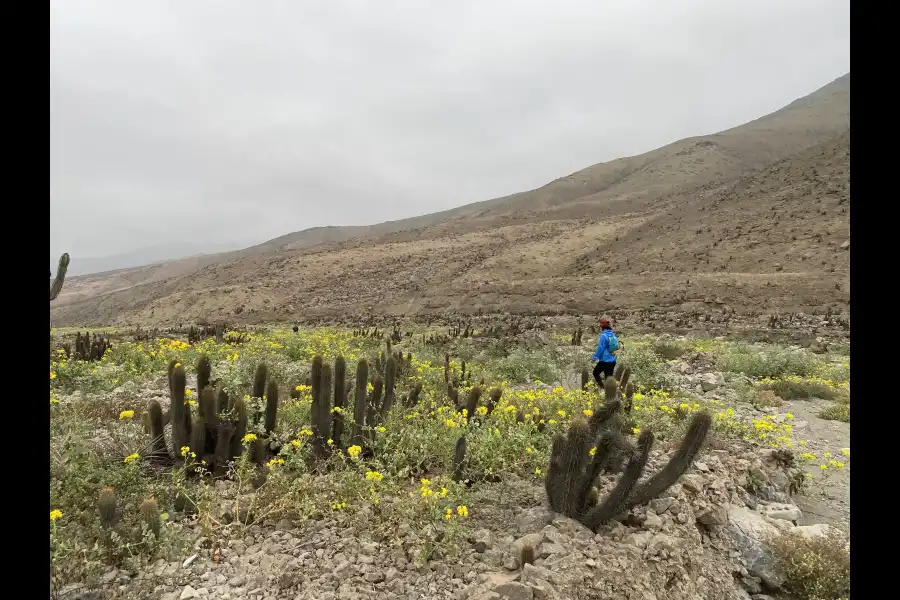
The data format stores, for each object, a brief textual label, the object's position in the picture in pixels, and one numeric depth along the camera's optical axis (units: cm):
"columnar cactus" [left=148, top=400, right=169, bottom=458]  417
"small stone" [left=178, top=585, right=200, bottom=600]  270
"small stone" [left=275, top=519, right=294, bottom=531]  343
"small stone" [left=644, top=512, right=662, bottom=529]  383
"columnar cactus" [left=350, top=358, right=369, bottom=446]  479
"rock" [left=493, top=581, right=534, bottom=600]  285
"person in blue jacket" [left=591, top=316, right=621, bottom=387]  830
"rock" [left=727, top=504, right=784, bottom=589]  390
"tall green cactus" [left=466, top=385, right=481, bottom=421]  564
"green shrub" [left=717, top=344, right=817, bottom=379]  1051
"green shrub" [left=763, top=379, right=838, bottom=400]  878
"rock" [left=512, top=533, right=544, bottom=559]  330
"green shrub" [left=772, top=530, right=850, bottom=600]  358
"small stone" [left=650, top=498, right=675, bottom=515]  407
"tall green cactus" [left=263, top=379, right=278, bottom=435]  462
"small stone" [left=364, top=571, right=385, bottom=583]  297
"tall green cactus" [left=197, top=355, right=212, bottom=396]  494
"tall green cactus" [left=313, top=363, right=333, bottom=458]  460
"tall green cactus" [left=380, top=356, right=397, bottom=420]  547
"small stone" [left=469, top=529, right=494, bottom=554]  337
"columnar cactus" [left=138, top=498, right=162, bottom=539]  299
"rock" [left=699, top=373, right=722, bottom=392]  928
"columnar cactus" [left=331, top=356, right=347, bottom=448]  488
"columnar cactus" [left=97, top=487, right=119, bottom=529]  294
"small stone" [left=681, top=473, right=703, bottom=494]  445
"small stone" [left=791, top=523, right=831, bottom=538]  425
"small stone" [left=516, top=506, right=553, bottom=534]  369
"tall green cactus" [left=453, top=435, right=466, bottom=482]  430
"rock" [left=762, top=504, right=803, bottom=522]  460
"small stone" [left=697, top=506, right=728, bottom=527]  427
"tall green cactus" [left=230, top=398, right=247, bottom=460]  436
